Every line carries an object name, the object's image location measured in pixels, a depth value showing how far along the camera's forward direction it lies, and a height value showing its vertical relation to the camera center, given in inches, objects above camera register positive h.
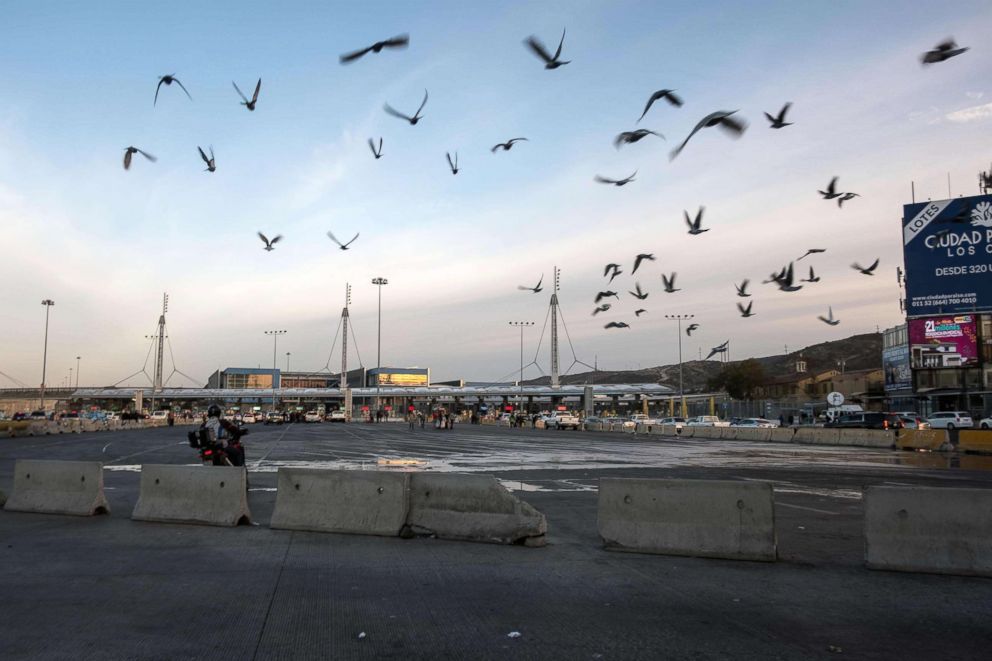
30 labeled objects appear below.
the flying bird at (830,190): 719.5 +198.4
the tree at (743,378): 4778.5 +111.9
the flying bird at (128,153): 586.5 +195.8
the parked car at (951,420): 1971.0 -69.7
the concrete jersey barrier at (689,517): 334.0 -56.7
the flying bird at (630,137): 509.4 +179.3
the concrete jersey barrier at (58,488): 464.1 -57.3
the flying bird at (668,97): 458.3 +185.2
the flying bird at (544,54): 431.2 +202.3
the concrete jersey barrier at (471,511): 368.2 -58.8
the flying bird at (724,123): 441.7 +163.2
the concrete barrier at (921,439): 1322.6 -81.7
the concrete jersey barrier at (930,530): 308.7 -57.5
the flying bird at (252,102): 507.0 +201.4
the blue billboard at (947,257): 1957.4 +367.5
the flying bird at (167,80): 492.4 +211.1
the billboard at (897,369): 3036.4 +108.0
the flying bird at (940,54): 460.4 +210.4
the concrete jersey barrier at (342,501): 393.1 -56.2
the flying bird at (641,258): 790.5 +150.3
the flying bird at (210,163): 616.1 +195.8
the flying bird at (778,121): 553.0 +204.1
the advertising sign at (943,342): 2262.6 +161.0
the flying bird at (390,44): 405.1 +192.7
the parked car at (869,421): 1975.9 -72.2
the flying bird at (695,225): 682.8 +157.7
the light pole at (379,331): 4781.0 +428.6
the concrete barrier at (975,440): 1258.3 -79.7
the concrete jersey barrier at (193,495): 422.9 -56.5
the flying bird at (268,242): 792.9 +167.1
